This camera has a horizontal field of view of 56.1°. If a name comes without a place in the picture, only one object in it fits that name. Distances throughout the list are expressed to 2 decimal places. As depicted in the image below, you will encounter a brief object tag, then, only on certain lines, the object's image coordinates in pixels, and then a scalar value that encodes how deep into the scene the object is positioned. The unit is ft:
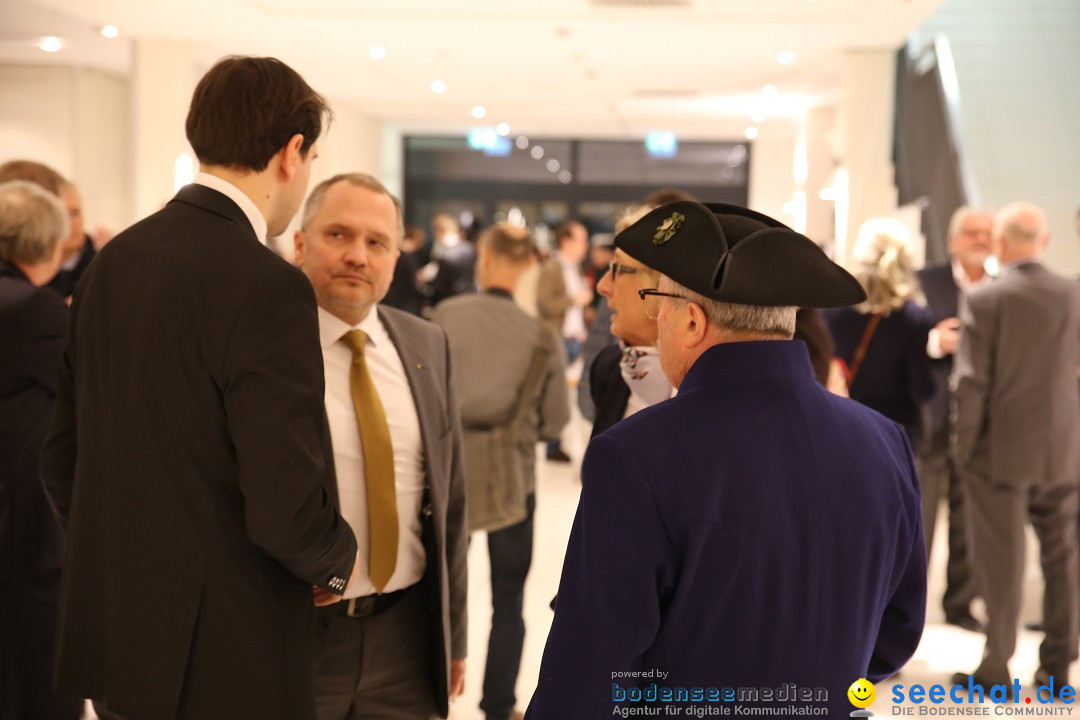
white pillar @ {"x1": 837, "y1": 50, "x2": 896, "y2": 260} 35.65
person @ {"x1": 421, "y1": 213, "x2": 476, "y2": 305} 34.30
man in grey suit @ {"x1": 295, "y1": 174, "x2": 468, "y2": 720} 6.95
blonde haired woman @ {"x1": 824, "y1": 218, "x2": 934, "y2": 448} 13.93
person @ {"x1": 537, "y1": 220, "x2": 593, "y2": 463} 26.99
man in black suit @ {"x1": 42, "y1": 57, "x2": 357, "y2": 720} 5.24
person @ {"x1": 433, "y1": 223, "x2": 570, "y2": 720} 11.71
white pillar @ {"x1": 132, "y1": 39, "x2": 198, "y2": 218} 36.01
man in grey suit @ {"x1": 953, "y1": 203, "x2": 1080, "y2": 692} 13.43
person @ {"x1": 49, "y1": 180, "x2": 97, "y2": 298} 12.81
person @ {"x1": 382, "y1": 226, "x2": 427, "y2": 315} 25.70
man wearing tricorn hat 4.26
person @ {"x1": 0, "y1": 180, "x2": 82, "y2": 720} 9.35
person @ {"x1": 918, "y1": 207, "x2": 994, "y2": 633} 15.51
